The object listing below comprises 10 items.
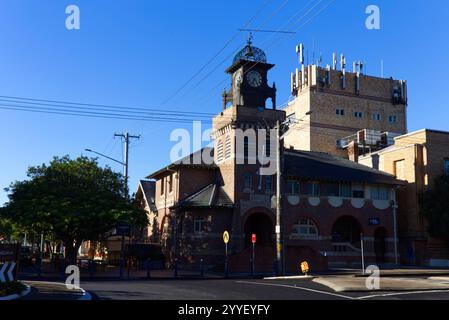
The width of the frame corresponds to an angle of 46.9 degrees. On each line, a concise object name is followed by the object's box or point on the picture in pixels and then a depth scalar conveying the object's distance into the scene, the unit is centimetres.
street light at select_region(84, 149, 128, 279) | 3197
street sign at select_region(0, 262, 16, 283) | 1697
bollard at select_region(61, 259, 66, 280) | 3014
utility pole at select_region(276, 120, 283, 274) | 3178
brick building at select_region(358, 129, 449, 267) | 4759
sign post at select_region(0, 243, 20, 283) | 1708
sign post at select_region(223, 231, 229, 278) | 3161
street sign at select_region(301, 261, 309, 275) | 2999
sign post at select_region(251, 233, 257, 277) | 3338
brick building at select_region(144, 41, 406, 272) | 4159
